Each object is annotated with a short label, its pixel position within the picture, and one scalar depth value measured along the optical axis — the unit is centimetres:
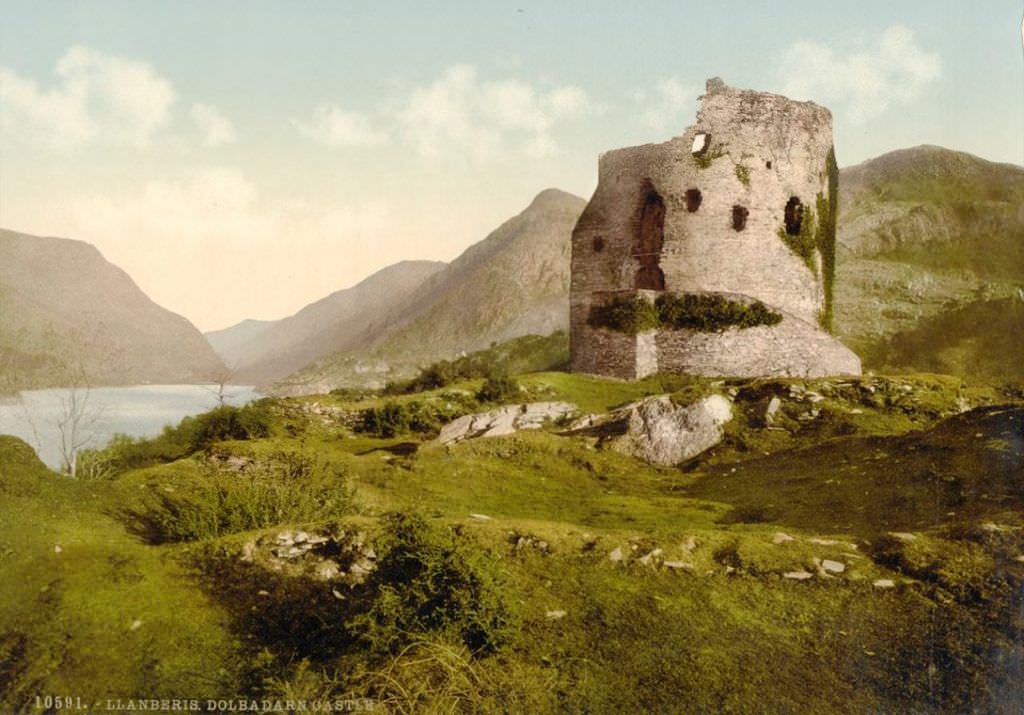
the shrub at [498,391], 1867
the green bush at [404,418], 1755
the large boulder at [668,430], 1416
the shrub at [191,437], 1545
